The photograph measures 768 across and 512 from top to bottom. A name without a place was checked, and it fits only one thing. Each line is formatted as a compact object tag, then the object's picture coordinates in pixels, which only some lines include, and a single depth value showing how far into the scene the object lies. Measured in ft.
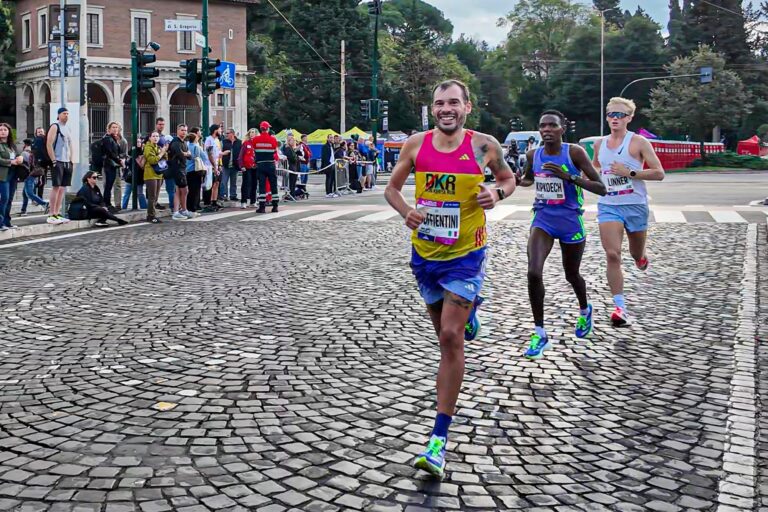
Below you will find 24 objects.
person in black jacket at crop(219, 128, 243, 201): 71.46
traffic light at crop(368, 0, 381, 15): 127.44
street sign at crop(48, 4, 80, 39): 58.70
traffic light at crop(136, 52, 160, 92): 65.92
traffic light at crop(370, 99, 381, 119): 131.23
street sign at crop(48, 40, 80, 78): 59.88
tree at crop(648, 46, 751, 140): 206.08
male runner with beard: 14.39
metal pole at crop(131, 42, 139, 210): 62.43
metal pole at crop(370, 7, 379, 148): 131.44
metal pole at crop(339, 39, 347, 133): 168.84
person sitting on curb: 54.50
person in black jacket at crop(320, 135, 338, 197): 90.79
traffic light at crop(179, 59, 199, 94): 74.74
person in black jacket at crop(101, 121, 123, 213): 59.41
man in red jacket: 64.49
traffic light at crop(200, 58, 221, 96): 75.41
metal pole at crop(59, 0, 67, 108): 58.18
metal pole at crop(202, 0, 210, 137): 75.37
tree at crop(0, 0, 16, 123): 171.12
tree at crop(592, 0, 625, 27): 465.47
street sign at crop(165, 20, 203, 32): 71.51
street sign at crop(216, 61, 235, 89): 78.33
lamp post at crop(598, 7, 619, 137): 256.34
